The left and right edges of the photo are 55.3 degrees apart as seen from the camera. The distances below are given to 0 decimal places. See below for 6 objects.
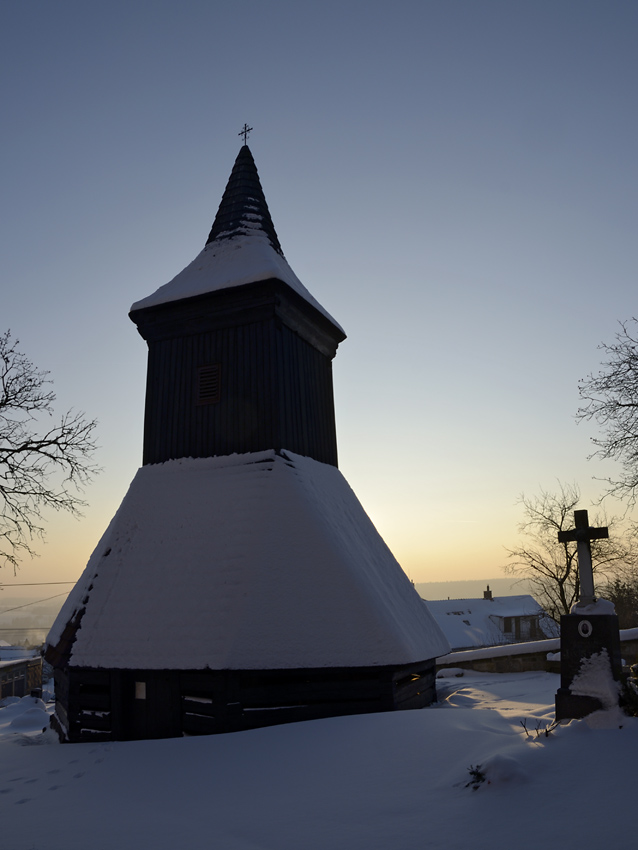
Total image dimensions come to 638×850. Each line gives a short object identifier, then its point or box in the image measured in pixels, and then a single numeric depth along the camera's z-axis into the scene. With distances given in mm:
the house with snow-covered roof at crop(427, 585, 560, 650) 52250
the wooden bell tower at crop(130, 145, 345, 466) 13141
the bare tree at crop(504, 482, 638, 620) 32875
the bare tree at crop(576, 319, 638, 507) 15023
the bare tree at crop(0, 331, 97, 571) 18125
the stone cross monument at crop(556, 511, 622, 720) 7432
